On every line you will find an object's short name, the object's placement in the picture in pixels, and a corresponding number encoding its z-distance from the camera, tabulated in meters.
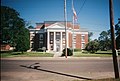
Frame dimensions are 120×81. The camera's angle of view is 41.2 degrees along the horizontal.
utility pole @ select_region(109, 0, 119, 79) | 9.16
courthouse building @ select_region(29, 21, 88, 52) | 62.19
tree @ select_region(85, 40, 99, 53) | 48.53
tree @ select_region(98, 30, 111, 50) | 99.11
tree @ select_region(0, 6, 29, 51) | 50.69
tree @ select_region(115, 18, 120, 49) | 46.22
